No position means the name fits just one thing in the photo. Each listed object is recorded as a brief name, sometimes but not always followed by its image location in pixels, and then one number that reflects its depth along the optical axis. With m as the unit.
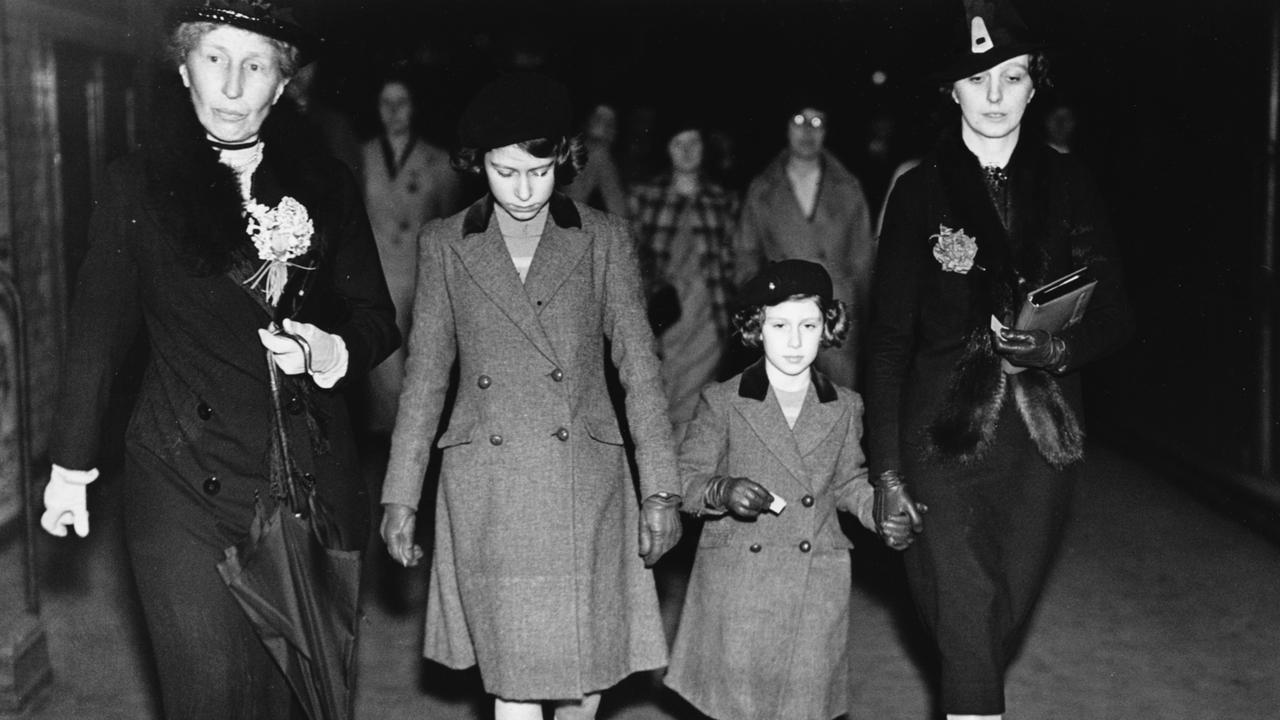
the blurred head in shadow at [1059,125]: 11.46
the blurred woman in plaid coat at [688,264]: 8.62
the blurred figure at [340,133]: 10.57
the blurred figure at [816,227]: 8.50
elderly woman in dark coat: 3.86
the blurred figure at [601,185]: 8.81
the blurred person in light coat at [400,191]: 9.41
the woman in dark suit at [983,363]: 4.40
